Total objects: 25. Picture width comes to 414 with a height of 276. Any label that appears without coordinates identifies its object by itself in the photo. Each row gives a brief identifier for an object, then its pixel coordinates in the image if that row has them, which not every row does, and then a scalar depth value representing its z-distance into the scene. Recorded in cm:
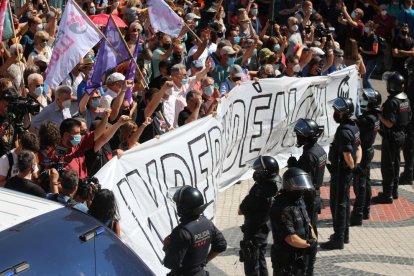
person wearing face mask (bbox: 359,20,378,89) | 1934
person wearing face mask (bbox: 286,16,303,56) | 1727
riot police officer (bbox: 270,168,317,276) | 773
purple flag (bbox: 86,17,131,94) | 1003
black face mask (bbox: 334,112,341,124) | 1066
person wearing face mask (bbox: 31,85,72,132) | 943
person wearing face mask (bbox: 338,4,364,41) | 2042
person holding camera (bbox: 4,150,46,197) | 725
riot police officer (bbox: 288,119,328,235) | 962
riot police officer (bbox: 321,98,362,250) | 1050
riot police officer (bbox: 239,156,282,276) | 841
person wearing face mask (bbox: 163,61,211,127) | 1127
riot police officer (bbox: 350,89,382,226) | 1145
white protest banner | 846
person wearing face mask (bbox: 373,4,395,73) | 2208
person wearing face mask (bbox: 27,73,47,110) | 994
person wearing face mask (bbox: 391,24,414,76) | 1983
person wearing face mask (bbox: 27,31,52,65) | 1192
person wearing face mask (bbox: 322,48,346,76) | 1556
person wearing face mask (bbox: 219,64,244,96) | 1283
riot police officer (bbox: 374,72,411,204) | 1241
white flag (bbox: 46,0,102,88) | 977
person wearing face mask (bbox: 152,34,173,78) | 1391
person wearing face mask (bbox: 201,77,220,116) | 1170
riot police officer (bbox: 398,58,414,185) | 1367
